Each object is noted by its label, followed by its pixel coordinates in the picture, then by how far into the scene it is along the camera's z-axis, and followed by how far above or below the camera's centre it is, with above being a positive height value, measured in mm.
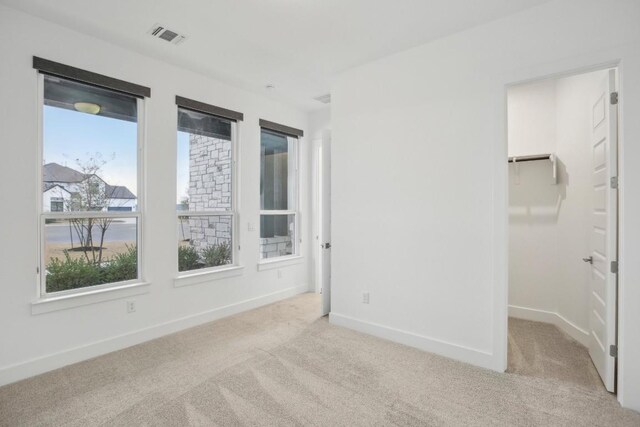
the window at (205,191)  3695 +251
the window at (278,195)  4660 +256
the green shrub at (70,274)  2795 -551
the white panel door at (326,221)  4090 -113
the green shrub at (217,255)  3955 -526
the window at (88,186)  2781 +236
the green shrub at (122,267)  3137 -537
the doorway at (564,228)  2365 -163
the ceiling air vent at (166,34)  2761 +1544
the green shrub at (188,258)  3682 -532
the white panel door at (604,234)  2277 -165
